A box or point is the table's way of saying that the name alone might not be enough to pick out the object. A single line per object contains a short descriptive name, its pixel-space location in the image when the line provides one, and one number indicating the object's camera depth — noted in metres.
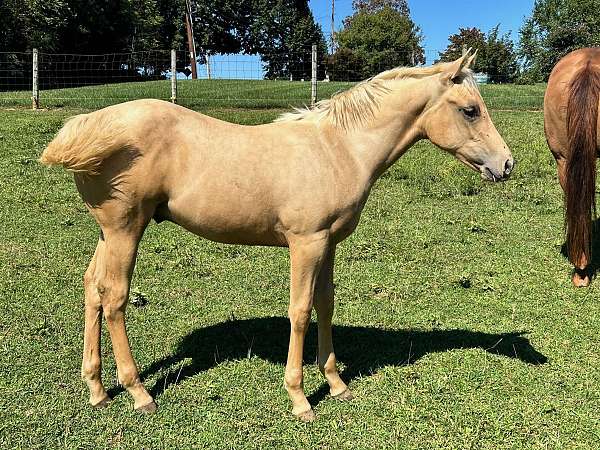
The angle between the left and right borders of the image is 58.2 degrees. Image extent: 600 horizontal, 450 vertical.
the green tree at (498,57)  30.65
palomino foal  3.07
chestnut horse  5.30
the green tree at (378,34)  50.47
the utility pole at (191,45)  34.49
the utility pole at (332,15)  59.66
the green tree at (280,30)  51.66
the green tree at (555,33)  33.41
